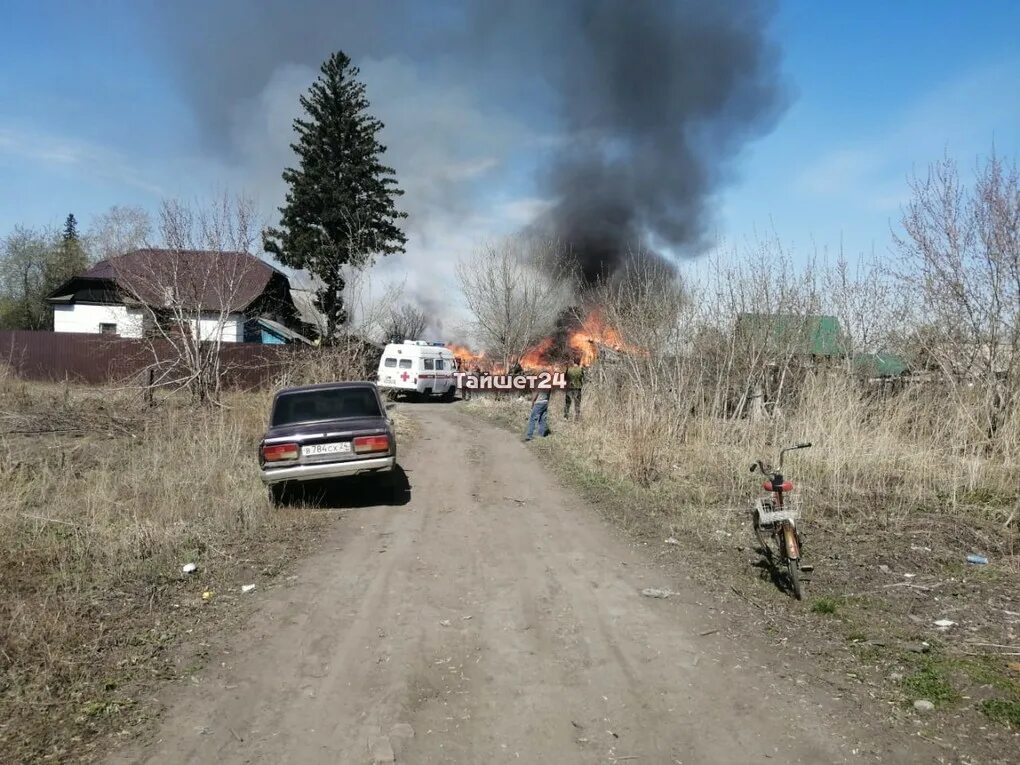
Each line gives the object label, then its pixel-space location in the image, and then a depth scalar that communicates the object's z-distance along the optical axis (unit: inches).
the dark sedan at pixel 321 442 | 334.0
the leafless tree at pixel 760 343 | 497.0
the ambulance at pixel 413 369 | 1031.0
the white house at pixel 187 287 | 673.0
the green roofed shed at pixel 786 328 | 499.8
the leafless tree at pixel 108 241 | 770.1
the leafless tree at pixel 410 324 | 1788.8
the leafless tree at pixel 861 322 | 514.0
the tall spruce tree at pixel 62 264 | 1749.5
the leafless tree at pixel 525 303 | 1126.4
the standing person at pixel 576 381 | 637.9
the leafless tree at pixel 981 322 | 406.0
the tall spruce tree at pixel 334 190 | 1203.2
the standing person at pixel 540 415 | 594.9
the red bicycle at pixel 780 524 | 215.5
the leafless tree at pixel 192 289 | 670.5
